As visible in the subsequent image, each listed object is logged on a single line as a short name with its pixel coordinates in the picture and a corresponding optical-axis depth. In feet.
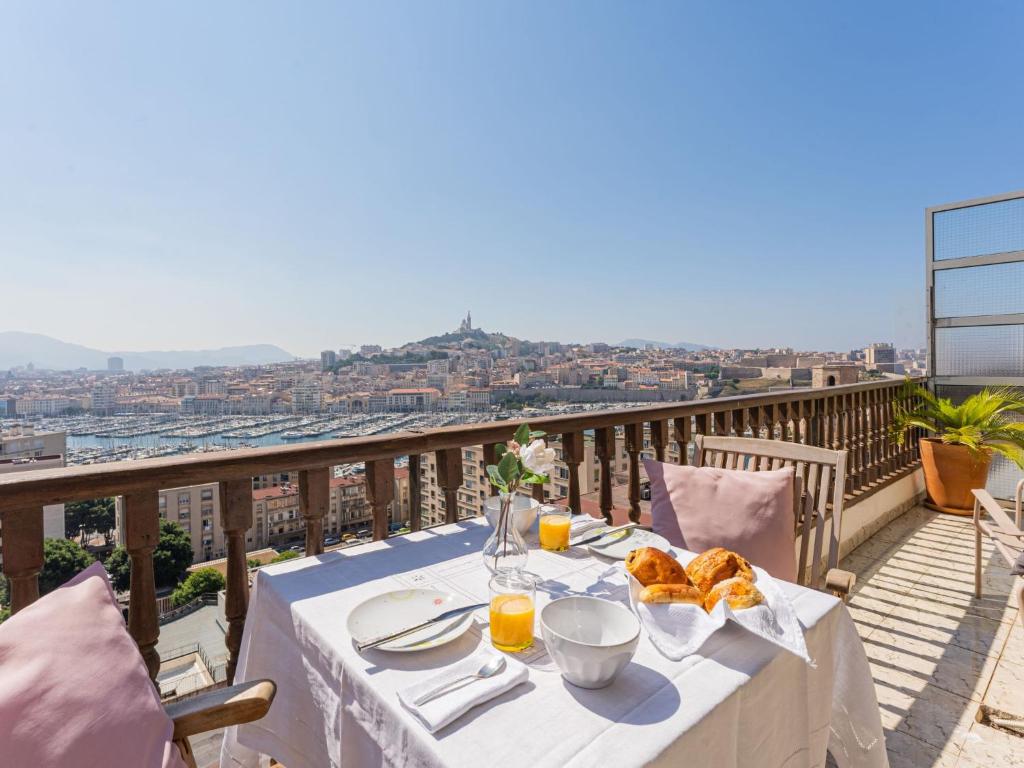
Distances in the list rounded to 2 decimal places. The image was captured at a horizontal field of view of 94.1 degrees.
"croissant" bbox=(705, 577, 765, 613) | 3.08
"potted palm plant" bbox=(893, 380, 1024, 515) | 13.09
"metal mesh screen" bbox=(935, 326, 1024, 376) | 14.44
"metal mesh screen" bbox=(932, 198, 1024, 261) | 14.32
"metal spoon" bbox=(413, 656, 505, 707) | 2.35
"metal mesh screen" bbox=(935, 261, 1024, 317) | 14.38
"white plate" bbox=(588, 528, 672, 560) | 4.40
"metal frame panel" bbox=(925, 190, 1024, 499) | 14.26
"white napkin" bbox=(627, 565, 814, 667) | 2.80
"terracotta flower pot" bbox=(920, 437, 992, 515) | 13.33
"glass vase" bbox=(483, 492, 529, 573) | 3.72
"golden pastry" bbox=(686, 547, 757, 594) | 3.44
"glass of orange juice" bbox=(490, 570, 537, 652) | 2.85
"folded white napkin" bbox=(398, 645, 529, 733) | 2.23
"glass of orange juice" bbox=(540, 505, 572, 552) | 4.60
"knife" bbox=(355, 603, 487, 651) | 2.82
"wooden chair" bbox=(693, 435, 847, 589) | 5.65
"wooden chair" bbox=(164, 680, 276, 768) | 2.85
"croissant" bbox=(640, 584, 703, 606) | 3.07
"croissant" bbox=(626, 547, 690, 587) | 3.39
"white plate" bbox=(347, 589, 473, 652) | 2.87
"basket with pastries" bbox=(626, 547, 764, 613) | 3.10
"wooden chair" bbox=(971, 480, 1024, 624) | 7.50
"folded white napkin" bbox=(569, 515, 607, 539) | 5.00
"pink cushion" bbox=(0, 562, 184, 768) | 2.38
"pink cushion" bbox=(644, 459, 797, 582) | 5.71
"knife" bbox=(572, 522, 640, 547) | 4.75
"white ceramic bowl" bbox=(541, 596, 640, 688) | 2.36
